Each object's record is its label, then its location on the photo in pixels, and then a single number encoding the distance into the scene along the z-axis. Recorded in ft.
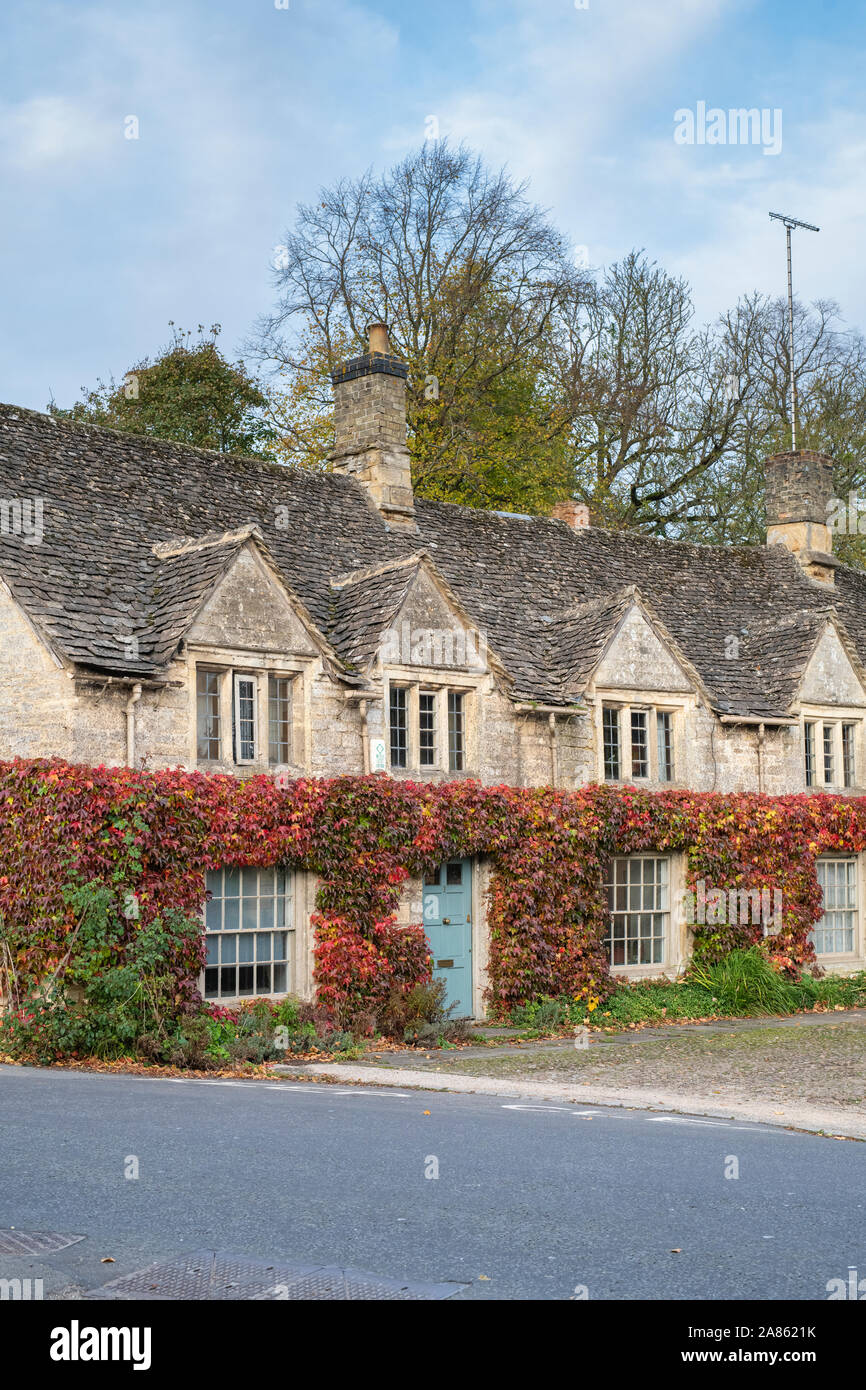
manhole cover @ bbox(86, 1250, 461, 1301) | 19.45
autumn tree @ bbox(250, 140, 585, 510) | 119.85
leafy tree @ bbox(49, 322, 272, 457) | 118.32
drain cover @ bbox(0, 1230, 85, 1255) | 21.45
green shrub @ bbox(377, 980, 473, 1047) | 56.75
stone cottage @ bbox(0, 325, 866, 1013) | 56.90
